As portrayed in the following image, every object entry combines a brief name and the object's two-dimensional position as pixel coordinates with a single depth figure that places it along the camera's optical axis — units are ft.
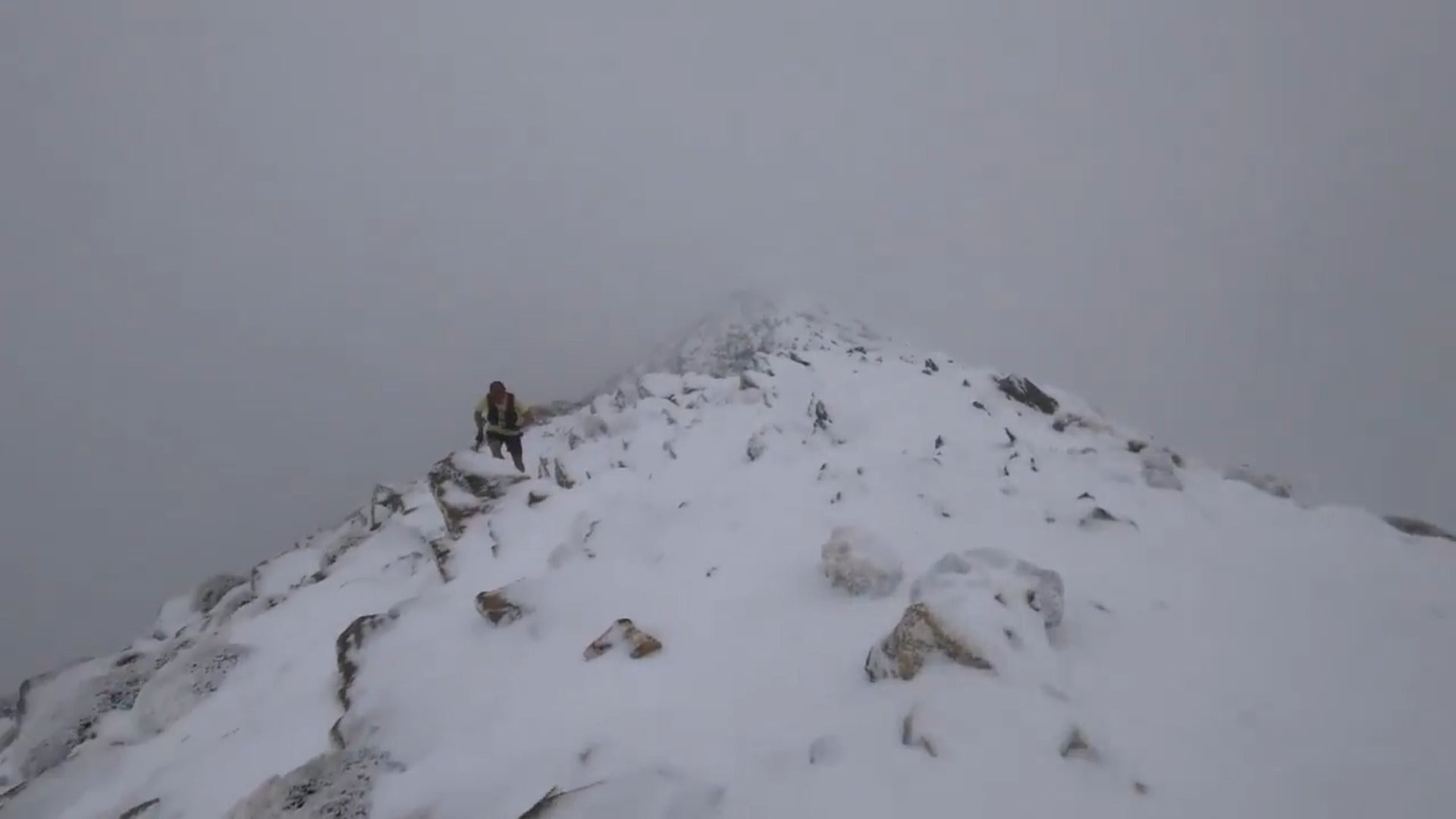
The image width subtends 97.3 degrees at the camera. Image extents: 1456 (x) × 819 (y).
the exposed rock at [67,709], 28.04
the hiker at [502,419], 41.16
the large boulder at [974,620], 17.04
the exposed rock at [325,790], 15.55
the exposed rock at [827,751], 14.40
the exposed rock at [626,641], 19.74
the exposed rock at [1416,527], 31.83
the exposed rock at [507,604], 23.16
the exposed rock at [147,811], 19.42
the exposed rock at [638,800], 12.78
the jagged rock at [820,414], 42.34
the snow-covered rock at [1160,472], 32.68
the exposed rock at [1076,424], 44.52
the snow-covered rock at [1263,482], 36.45
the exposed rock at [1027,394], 49.49
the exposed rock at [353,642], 22.45
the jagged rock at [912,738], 14.33
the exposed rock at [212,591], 45.11
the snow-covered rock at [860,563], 21.86
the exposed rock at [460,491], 35.29
